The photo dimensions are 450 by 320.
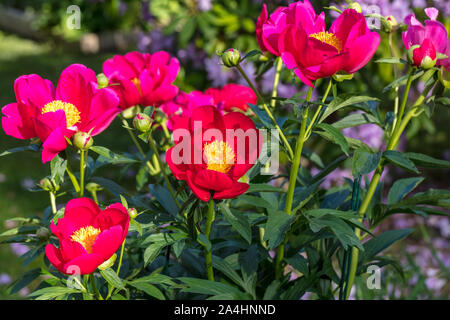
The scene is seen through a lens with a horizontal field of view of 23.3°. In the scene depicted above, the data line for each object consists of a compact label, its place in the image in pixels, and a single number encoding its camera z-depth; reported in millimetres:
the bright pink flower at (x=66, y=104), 1166
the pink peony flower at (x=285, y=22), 1172
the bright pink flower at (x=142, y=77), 1278
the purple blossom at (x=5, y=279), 2485
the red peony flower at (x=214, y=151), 1106
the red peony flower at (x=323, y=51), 1132
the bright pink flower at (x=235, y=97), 1369
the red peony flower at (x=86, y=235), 1090
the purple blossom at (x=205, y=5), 2700
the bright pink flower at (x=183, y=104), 1310
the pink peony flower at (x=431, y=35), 1190
